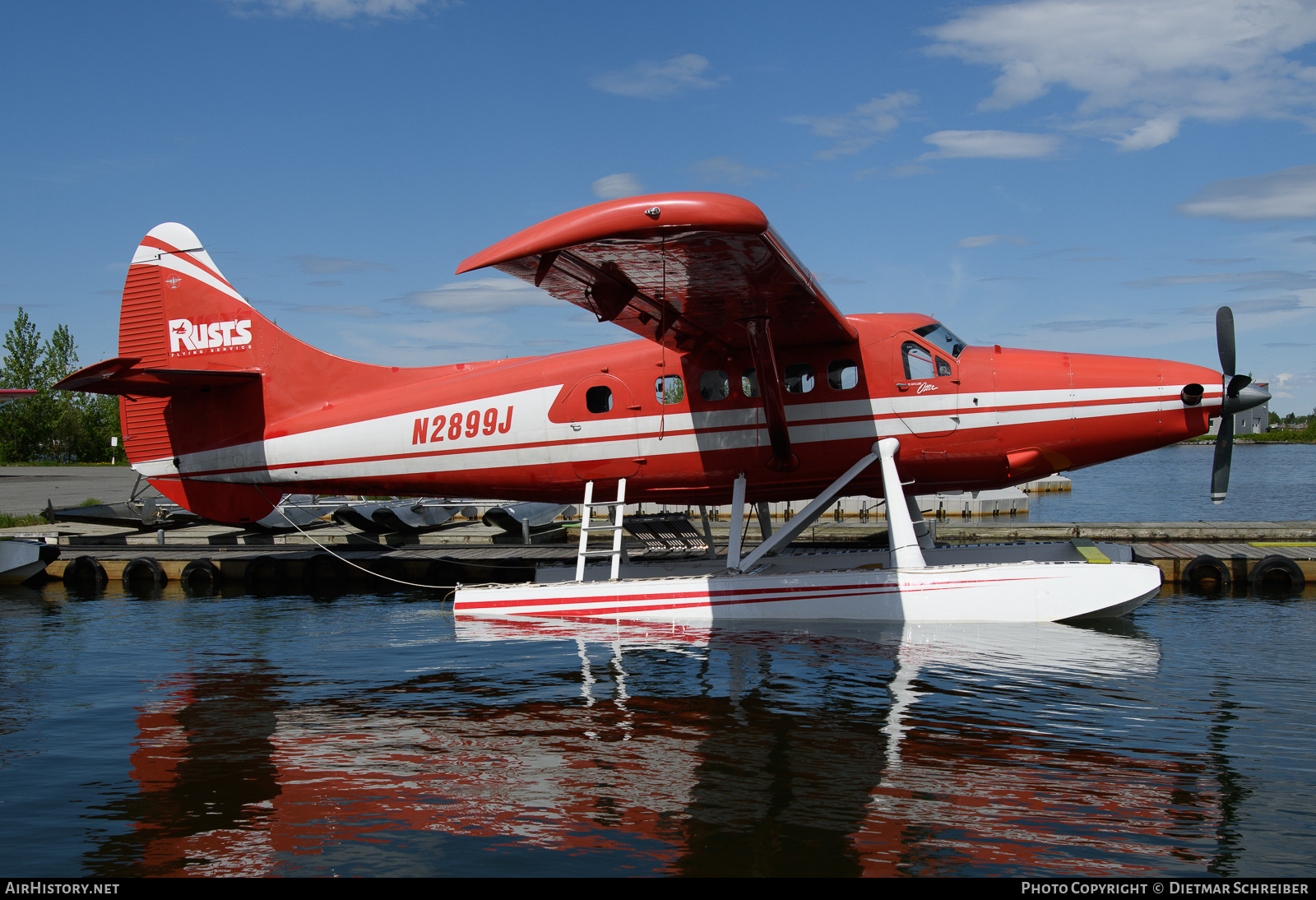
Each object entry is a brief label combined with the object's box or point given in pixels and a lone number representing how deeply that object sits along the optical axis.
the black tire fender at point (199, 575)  15.18
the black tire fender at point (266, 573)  15.23
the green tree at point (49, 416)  70.94
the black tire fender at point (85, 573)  15.50
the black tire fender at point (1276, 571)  12.33
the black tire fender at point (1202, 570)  12.56
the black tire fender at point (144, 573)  15.27
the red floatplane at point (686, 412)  9.48
